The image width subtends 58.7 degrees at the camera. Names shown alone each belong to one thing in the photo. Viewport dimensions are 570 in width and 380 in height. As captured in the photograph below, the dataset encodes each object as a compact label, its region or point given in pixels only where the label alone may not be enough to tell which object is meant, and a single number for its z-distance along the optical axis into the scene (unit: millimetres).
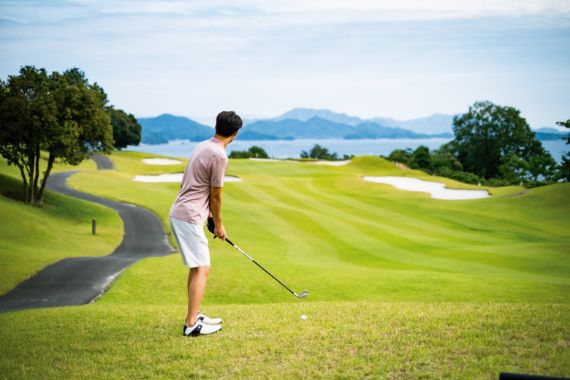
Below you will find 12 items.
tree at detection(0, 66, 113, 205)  28125
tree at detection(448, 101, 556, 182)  99562
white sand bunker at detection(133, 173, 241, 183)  50125
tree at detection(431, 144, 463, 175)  96975
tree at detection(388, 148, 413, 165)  102275
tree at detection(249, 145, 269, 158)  112956
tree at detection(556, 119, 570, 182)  46781
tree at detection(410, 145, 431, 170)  99662
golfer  6566
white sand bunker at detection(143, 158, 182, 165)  70000
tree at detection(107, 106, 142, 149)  87562
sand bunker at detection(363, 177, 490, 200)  43656
